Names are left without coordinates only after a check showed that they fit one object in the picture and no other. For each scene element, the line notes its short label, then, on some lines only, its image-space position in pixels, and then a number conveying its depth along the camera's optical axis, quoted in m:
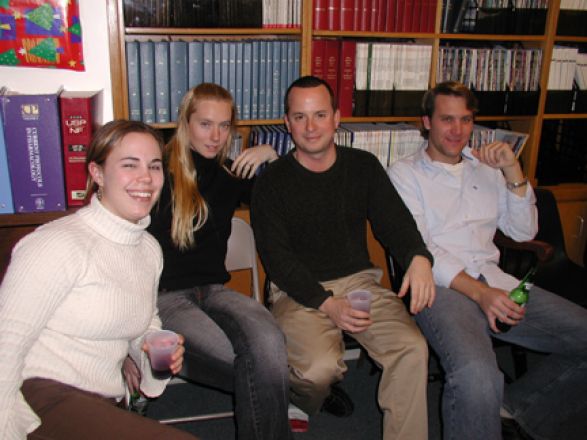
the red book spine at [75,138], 2.10
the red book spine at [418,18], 2.66
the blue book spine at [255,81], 2.56
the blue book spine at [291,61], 2.58
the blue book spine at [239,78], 2.53
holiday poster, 2.23
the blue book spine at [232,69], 2.52
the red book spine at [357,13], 2.59
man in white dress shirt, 1.79
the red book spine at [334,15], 2.56
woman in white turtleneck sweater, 1.26
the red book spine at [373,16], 2.61
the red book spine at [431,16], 2.67
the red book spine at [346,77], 2.65
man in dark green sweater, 1.84
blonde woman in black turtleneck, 1.75
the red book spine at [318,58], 2.60
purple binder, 2.04
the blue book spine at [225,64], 2.51
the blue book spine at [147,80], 2.41
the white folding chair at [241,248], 2.33
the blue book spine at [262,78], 2.56
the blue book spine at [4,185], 2.05
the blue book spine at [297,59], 2.59
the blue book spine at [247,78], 2.54
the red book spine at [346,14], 2.57
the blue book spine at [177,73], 2.44
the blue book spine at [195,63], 2.46
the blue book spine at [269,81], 2.57
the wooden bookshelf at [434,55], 2.38
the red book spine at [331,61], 2.63
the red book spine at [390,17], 2.63
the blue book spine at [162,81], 2.42
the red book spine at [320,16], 2.54
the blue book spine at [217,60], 2.49
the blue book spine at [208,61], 2.48
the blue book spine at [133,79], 2.40
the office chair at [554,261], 2.50
